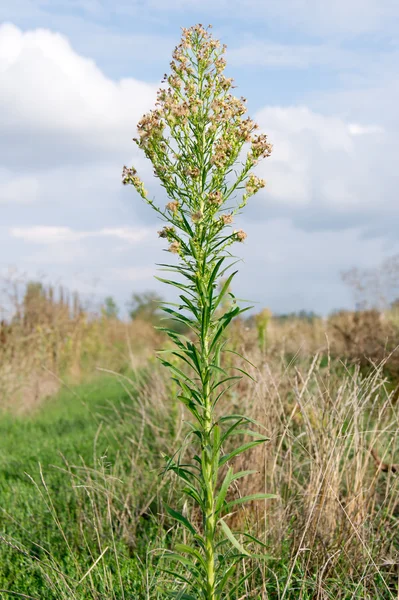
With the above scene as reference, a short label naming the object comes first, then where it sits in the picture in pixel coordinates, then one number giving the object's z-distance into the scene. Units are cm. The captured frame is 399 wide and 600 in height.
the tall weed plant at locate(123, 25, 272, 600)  248
